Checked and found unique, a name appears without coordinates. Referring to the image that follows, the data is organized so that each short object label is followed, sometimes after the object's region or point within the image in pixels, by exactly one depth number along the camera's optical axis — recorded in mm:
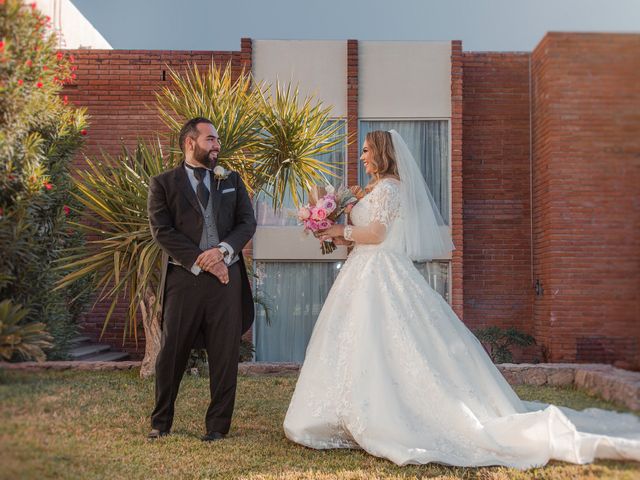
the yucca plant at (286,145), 6617
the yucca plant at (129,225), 5520
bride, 3633
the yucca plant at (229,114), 6309
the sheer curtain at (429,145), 10164
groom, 4035
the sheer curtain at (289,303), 10094
